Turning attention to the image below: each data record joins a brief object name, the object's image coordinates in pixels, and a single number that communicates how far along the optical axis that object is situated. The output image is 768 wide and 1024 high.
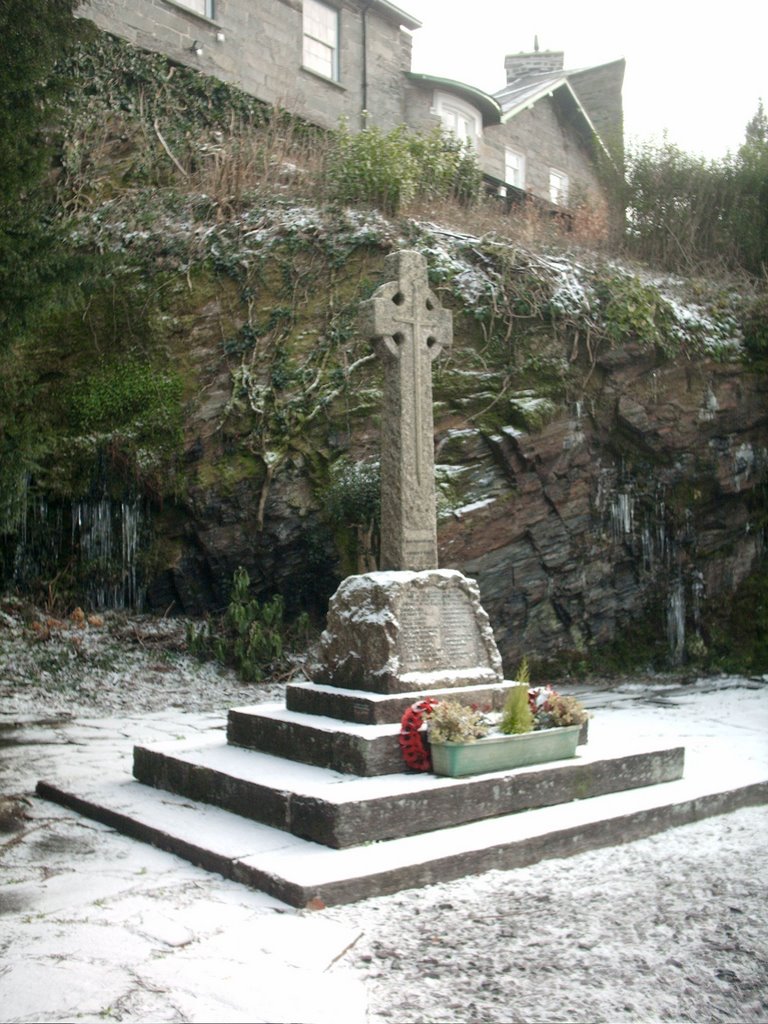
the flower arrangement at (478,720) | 5.10
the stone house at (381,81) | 15.70
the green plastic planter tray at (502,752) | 5.04
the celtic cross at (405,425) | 6.15
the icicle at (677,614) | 11.48
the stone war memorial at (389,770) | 4.48
